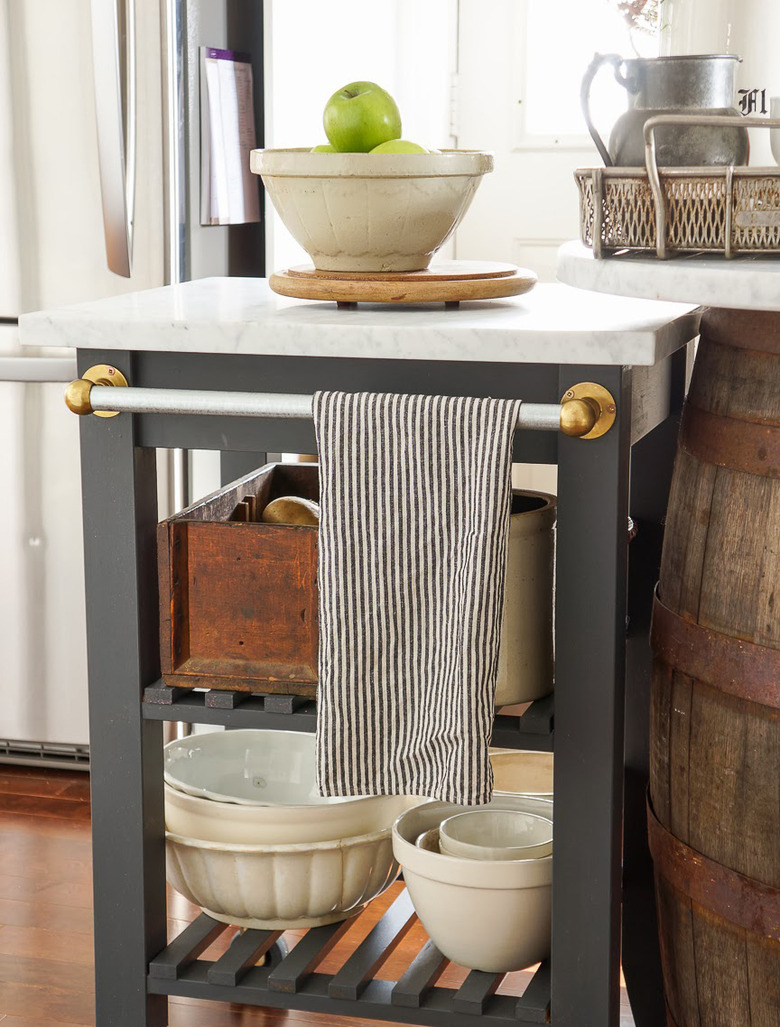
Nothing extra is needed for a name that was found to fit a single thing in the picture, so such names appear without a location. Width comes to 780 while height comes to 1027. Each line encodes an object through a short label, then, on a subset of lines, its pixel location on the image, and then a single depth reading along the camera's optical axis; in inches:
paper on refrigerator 137.1
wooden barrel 95.2
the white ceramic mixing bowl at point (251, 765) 110.7
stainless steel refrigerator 132.5
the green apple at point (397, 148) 97.5
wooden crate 98.8
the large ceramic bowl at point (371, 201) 97.1
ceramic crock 98.1
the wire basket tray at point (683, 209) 90.5
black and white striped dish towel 93.5
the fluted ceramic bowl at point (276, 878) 103.0
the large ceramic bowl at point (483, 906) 98.4
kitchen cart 94.0
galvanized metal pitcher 93.3
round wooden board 97.5
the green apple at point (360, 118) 97.7
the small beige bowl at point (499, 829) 104.2
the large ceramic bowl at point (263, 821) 103.8
